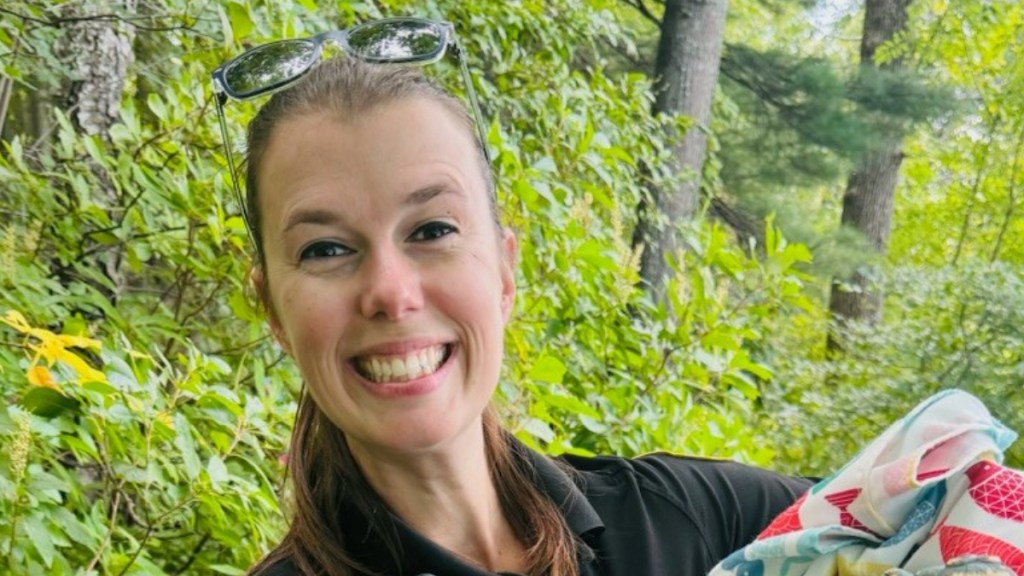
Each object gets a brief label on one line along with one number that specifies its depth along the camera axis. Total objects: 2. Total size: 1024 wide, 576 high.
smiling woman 1.27
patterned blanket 1.06
